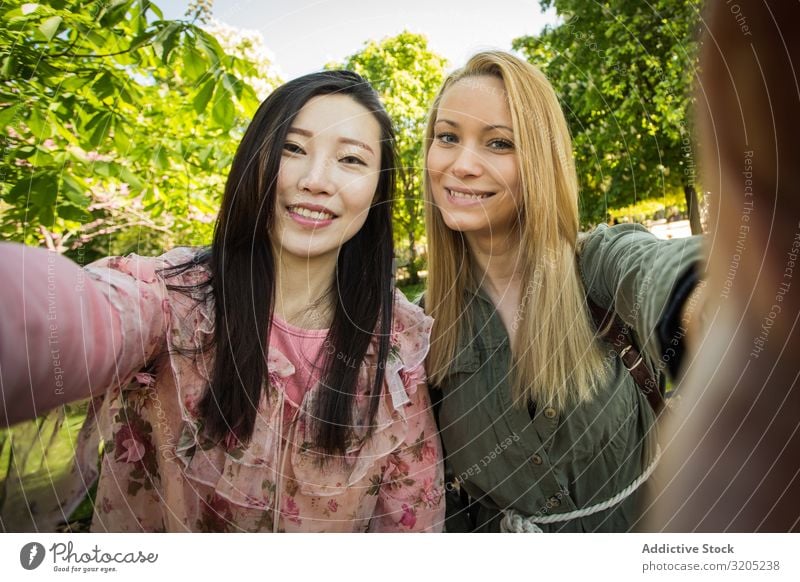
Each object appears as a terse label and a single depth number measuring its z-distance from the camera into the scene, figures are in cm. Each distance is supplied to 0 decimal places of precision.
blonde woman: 53
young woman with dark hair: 49
